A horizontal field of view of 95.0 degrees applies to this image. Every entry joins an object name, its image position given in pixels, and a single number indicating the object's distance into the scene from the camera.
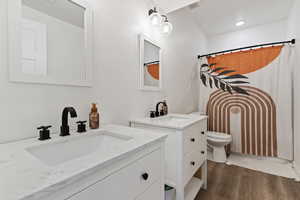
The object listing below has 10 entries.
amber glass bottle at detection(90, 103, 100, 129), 0.95
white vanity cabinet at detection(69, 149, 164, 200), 0.49
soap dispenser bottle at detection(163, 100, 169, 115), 1.78
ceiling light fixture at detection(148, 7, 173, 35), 1.50
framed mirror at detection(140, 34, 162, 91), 1.50
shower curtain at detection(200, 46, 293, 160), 2.10
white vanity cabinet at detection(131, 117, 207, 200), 1.13
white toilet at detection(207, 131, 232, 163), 2.18
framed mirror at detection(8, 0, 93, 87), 0.69
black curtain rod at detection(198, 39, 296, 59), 2.00
